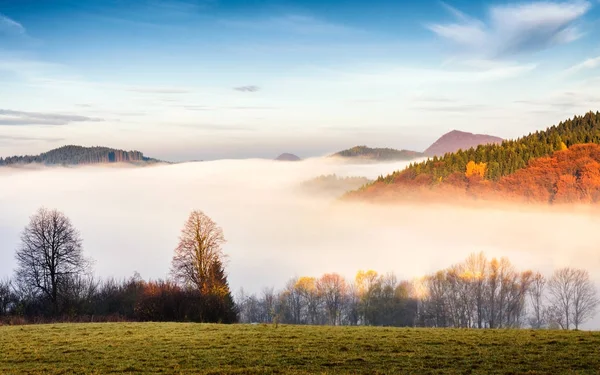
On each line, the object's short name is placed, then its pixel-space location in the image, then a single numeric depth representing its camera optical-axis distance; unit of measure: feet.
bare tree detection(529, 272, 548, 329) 358.02
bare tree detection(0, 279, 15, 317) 205.36
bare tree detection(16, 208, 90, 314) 216.74
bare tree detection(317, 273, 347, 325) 422.57
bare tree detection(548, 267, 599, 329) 355.15
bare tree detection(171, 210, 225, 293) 223.30
